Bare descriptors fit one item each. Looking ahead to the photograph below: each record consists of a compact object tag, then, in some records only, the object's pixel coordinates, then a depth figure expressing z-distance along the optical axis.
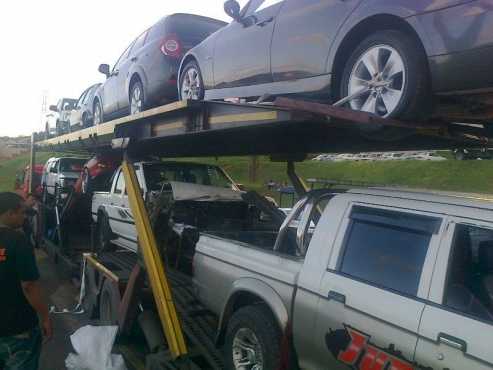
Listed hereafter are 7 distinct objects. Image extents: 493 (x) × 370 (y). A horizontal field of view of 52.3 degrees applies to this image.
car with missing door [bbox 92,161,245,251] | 5.79
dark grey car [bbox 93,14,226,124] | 6.96
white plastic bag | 4.11
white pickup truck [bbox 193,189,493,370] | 2.28
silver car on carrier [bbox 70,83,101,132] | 10.90
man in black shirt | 3.44
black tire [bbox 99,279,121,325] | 5.04
